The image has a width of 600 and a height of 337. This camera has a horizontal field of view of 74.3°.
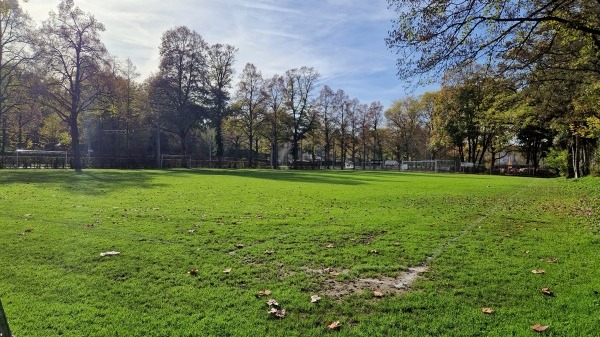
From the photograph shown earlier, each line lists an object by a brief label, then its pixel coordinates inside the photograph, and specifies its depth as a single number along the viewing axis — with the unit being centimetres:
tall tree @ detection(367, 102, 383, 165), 8088
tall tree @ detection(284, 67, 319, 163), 6869
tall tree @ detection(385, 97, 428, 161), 8075
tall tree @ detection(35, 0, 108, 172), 3216
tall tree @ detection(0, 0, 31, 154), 3070
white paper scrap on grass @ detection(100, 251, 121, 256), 616
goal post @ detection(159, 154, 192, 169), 5188
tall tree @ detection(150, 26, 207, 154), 4978
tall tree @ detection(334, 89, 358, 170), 7588
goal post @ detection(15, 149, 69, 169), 3788
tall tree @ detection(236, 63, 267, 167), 6212
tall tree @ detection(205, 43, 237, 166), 5570
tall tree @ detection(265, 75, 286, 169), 6506
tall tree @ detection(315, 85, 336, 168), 7350
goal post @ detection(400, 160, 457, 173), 7325
